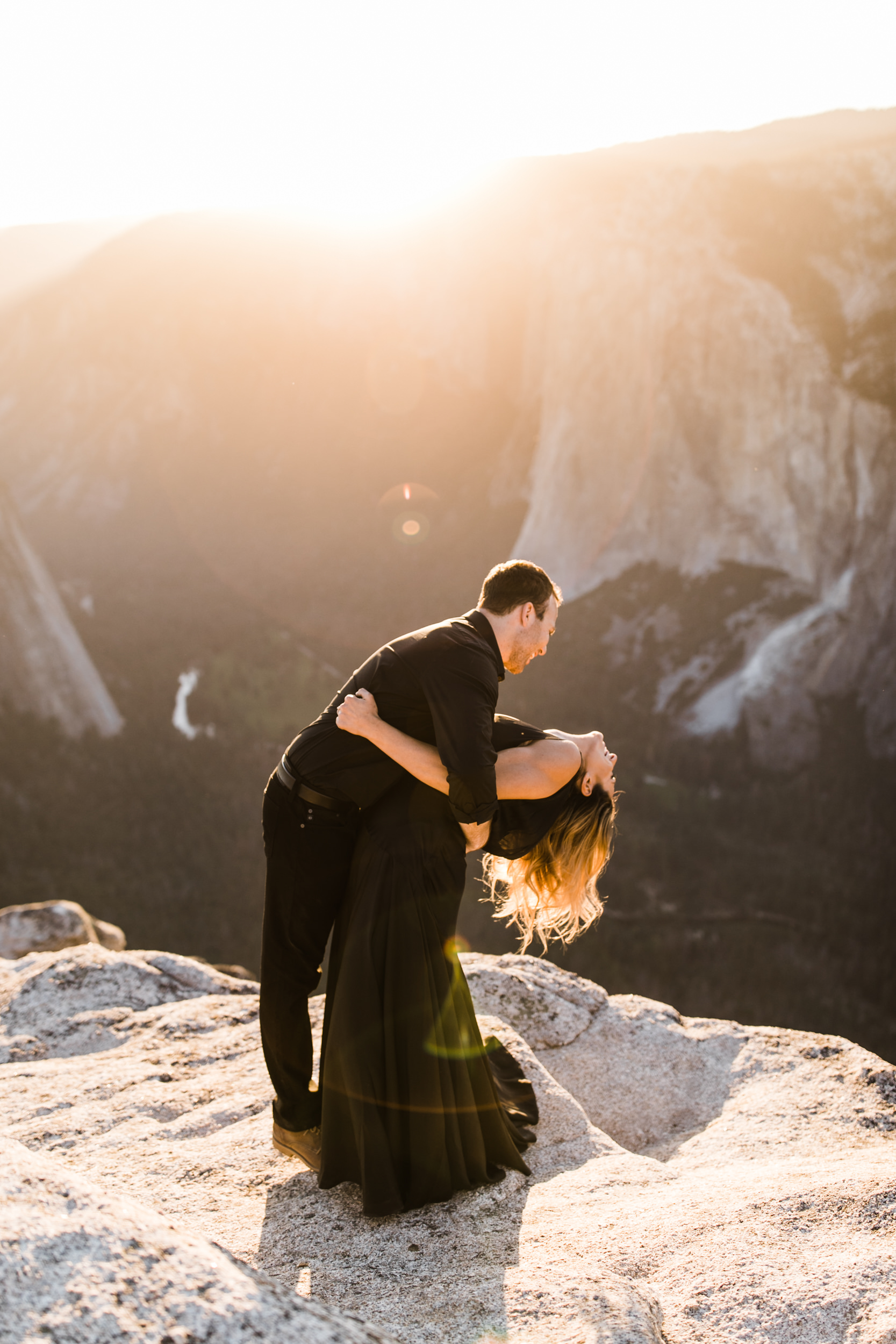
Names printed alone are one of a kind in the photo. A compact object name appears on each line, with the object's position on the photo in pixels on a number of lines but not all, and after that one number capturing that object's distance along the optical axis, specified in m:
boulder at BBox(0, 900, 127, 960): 6.78
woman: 2.81
